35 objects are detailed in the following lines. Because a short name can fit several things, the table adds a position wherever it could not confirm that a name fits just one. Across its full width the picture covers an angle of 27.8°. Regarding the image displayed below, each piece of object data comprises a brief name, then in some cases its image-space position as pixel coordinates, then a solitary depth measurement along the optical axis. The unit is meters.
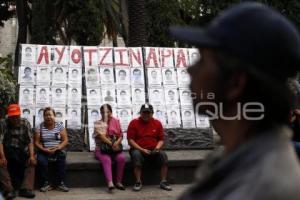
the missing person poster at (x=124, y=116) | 10.54
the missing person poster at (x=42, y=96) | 10.41
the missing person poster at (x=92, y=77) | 10.76
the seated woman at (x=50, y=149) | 8.84
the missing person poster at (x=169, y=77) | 11.11
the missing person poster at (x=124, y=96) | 10.73
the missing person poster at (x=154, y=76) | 11.02
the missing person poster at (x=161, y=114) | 10.81
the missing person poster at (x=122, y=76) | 10.89
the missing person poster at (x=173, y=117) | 10.84
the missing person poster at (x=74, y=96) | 10.59
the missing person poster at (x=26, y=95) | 10.35
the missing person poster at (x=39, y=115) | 10.28
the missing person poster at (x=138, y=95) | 10.81
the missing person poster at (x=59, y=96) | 10.52
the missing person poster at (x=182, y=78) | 11.16
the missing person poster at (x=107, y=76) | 10.83
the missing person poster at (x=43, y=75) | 10.59
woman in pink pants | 9.04
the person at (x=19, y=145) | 8.53
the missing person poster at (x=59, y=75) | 10.67
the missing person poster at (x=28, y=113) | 10.27
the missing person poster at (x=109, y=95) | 10.70
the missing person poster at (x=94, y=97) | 10.60
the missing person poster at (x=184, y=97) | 11.04
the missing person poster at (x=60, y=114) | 10.42
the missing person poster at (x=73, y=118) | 10.45
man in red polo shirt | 9.22
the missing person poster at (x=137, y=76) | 10.96
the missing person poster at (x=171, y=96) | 10.98
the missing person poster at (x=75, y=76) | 10.73
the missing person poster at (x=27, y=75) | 10.49
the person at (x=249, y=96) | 1.47
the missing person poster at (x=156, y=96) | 10.90
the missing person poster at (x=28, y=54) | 10.64
